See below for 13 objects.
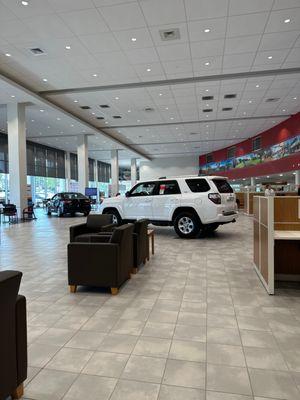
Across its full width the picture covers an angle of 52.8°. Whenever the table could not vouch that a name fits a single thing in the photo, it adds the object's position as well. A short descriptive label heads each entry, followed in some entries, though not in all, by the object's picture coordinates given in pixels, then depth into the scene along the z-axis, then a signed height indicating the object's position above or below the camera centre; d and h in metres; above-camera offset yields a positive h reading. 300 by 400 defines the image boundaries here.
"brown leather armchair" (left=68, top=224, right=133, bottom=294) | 3.90 -0.91
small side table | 6.09 -0.86
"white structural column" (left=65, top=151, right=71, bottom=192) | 29.44 +2.48
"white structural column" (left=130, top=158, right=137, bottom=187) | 36.47 +2.66
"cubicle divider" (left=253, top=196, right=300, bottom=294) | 3.92 -0.73
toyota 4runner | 7.95 -0.31
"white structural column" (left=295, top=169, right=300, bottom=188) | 16.32 +0.71
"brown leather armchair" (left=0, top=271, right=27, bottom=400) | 1.80 -0.90
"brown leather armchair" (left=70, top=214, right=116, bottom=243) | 6.04 -0.64
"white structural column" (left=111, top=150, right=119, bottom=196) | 28.15 +1.92
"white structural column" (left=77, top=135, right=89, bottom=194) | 20.77 +2.11
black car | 16.47 -0.53
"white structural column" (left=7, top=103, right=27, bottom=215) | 13.76 +1.97
